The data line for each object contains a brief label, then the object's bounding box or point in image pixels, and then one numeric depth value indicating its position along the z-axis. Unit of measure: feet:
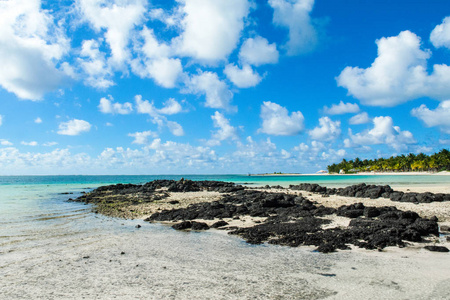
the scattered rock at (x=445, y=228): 45.80
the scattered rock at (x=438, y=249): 35.09
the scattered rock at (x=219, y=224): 55.36
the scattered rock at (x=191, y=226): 54.03
